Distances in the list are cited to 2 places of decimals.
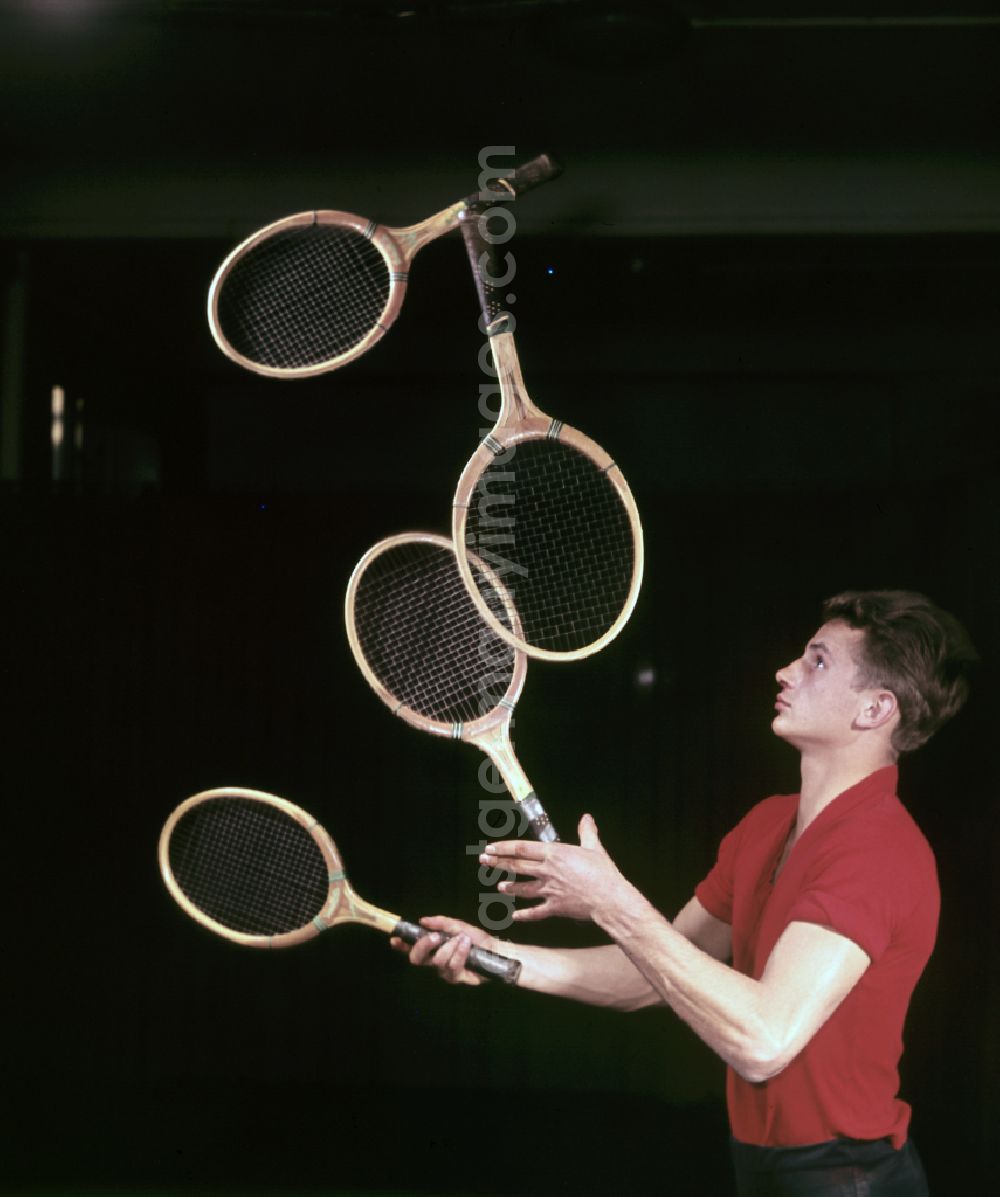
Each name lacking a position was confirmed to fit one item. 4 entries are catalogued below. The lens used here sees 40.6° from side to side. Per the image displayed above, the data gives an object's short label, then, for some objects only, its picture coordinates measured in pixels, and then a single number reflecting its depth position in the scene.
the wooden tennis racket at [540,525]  2.41
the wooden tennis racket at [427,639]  2.64
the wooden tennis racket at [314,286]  2.58
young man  2.09
